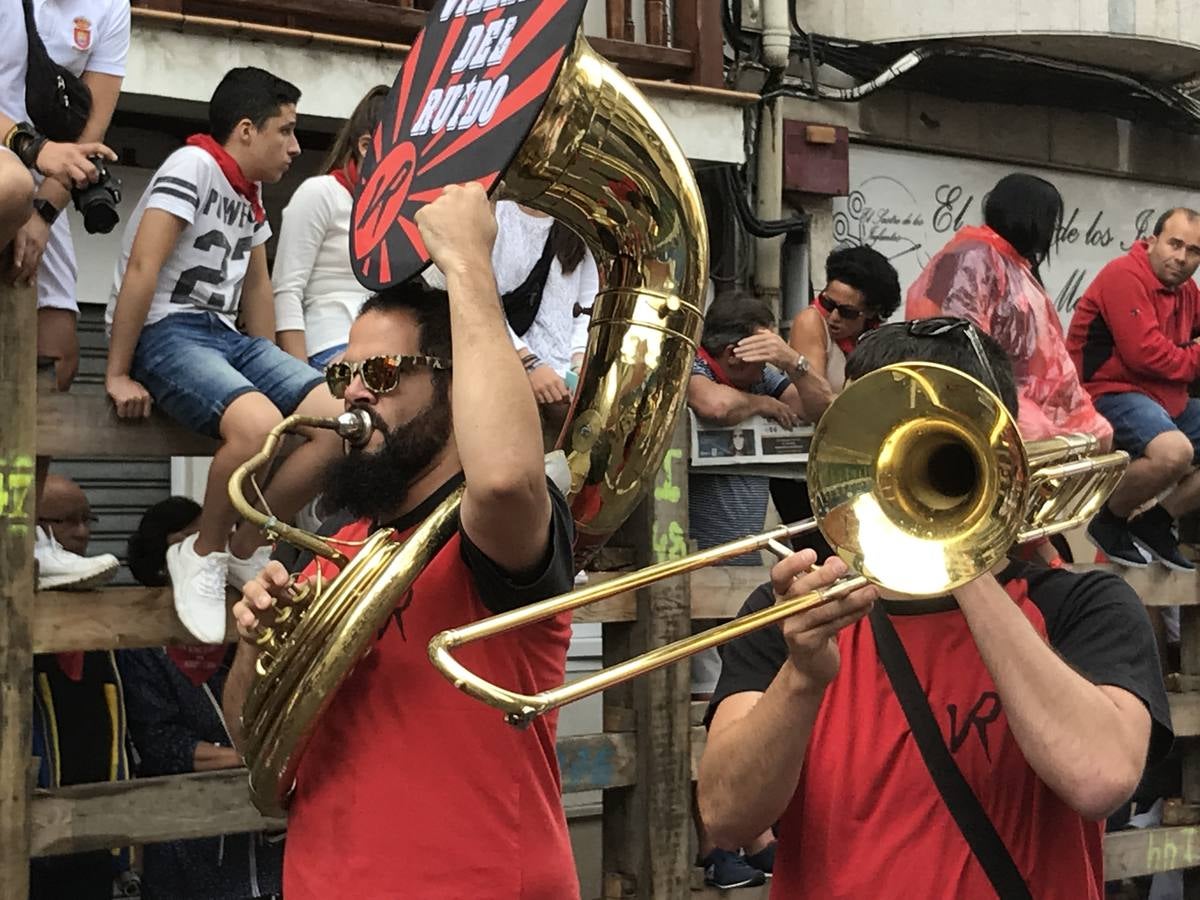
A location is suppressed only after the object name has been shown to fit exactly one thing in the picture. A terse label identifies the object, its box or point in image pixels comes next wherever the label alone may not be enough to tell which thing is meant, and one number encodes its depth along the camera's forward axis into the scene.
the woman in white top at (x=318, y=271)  4.87
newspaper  5.36
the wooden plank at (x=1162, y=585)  6.03
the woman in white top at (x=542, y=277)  5.07
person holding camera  3.87
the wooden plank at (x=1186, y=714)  6.07
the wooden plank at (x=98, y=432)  3.91
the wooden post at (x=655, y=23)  8.62
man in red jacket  6.02
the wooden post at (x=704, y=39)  8.62
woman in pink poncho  5.25
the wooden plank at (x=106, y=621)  3.87
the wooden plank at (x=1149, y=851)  5.77
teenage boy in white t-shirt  4.05
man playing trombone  2.34
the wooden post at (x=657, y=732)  4.74
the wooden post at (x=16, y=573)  3.72
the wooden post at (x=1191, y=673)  6.31
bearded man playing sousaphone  2.50
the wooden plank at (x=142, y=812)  3.80
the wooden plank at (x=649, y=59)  8.35
